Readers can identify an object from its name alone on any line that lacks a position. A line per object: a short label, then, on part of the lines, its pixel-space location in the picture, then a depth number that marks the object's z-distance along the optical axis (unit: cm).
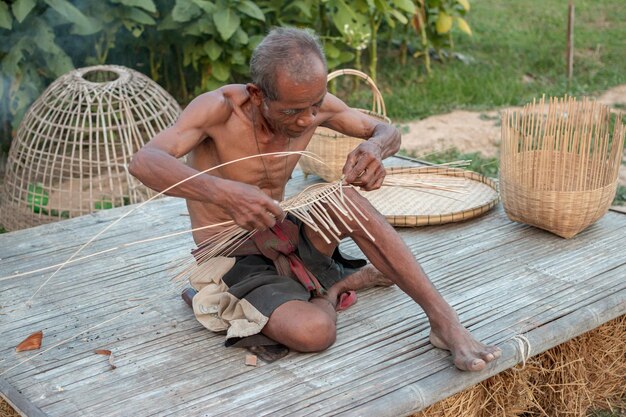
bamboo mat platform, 229
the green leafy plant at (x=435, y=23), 682
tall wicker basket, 328
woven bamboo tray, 350
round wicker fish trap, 421
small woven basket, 390
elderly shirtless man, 233
